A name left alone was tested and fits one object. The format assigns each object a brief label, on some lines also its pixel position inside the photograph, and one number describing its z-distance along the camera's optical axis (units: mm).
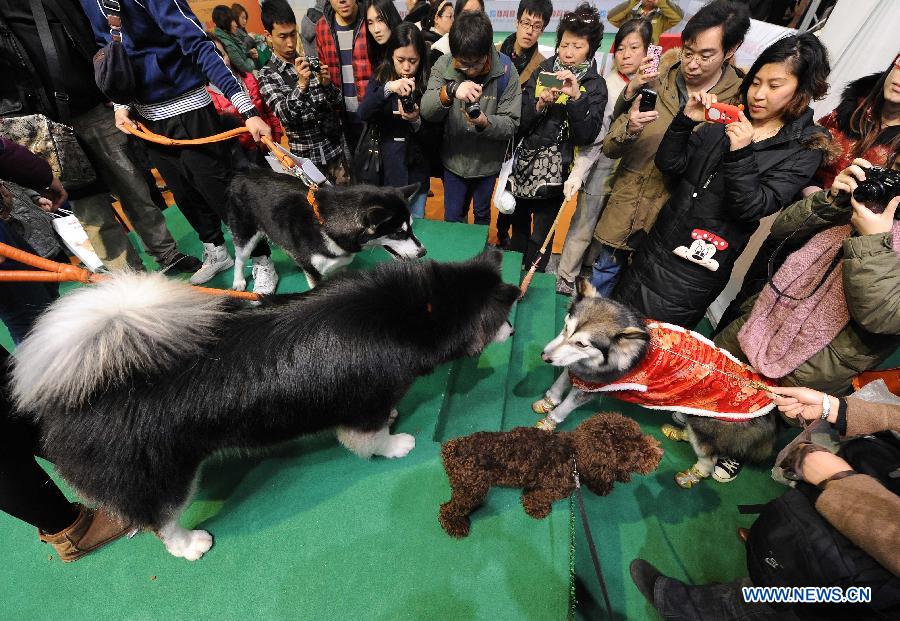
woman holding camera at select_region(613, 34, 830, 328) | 1912
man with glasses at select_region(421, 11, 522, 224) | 2562
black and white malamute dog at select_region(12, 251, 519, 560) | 1238
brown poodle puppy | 1450
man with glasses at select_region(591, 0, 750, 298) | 2211
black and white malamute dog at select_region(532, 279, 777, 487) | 1913
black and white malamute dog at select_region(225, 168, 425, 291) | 2225
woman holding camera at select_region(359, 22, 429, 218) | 2832
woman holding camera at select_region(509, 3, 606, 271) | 2580
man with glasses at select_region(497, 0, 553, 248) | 3021
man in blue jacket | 2088
